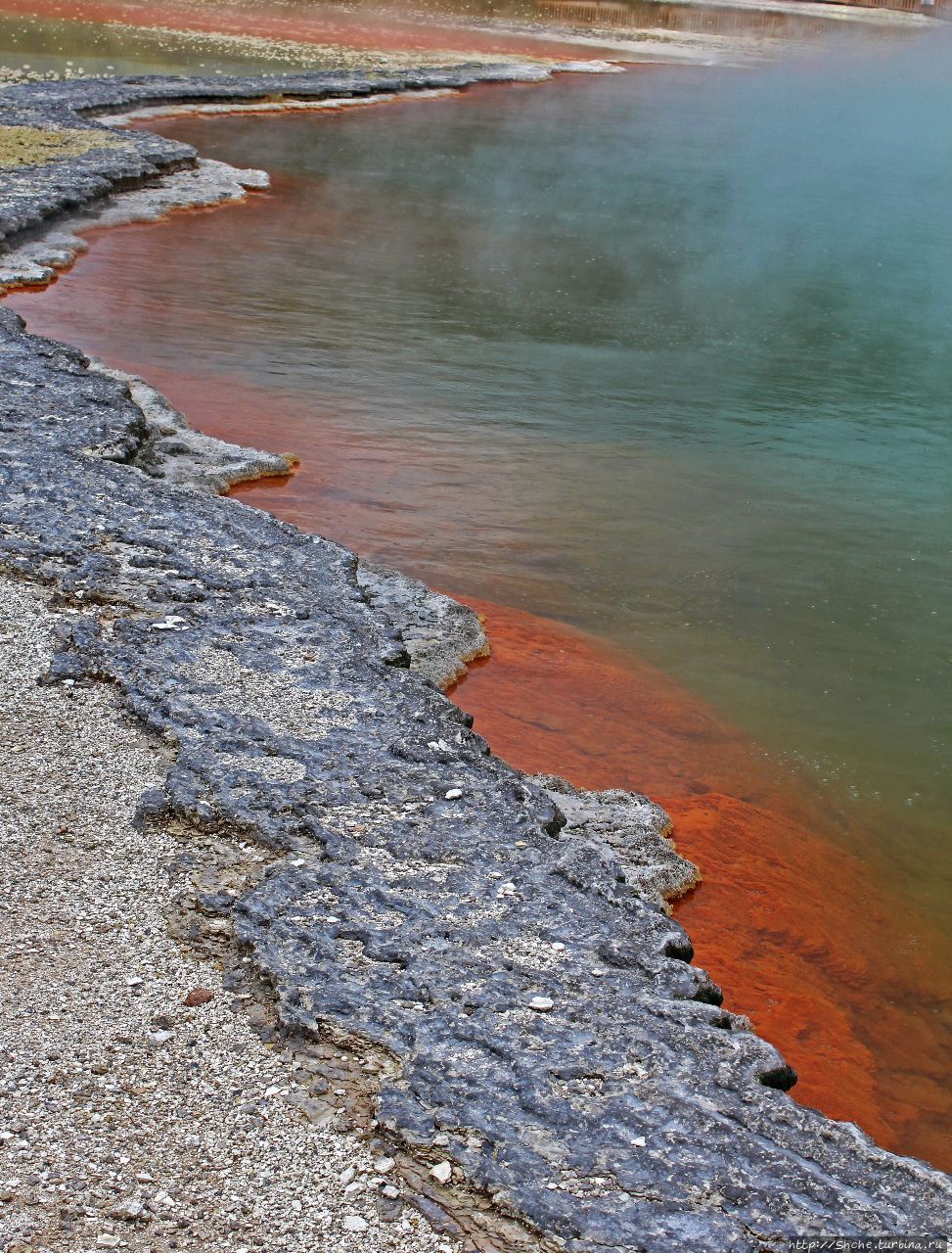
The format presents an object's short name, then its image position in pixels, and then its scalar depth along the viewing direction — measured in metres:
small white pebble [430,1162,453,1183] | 2.31
